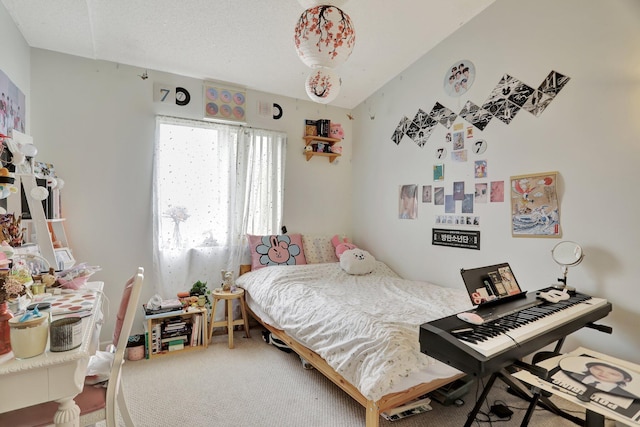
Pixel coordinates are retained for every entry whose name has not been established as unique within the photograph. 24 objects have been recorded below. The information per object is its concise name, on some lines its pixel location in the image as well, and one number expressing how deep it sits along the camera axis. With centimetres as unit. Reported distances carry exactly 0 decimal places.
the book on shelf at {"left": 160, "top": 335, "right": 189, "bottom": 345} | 272
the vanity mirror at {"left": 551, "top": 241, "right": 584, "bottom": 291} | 192
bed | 158
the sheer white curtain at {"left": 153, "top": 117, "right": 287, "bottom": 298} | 297
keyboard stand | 131
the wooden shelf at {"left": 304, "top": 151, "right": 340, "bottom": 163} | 363
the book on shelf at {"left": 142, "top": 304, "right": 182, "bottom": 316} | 262
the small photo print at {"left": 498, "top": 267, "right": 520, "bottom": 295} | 181
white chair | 116
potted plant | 297
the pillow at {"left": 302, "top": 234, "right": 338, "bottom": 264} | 351
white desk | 95
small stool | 288
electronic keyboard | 121
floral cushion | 323
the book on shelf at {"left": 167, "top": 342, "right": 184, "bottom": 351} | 272
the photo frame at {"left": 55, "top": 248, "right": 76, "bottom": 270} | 217
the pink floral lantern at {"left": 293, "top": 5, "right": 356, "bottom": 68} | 142
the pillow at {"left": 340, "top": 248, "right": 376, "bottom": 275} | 310
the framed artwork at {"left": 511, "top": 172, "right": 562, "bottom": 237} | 214
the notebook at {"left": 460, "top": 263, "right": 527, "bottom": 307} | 165
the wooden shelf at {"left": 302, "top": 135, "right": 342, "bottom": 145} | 359
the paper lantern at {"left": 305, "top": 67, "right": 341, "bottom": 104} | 177
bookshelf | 264
